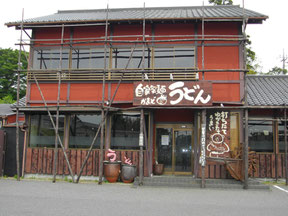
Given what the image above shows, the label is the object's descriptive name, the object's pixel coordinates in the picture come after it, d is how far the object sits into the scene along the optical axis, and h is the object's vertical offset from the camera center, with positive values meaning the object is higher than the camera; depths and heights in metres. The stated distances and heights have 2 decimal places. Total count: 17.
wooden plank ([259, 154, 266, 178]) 11.73 -1.17
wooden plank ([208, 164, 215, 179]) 11.12 -1.24
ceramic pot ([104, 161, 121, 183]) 10.98 -1.31
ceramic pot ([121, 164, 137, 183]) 10.99 -1.38
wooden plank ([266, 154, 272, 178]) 11.70 -1.08
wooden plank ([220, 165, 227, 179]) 11.07 -1.30
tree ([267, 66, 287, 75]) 31.12 +7.73
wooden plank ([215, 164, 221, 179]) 11.09 -1.26
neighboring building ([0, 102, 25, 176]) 12.22 -0.61
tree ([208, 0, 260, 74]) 24.03 +7.46
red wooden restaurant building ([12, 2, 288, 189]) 10.41 +2.37
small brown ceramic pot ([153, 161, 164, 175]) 11.77 -1.29
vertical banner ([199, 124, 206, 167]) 10.44 -0.02
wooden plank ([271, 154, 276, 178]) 11.67 -1.05
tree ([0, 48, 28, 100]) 35.38 +7.48
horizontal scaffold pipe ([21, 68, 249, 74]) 10.49 +2.68
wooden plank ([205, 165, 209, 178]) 11.12 -1.29
